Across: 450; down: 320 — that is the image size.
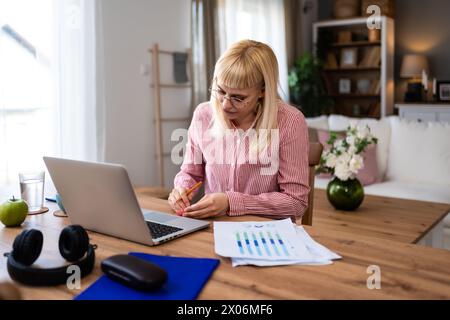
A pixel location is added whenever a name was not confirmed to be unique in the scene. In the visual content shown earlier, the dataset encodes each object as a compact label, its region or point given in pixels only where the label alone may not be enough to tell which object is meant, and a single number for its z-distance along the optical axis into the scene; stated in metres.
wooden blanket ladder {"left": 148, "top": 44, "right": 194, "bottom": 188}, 3.94
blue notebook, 0.80
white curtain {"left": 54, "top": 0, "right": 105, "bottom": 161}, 3.12
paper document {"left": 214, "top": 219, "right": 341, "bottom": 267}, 0.96
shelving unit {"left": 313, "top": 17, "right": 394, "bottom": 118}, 5.55
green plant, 5.39
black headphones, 0.86
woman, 1.49
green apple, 1.24
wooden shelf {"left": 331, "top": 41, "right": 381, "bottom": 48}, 5.65
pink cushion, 3.40
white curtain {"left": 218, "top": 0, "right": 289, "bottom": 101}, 4.57
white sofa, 3.19
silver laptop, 1.04
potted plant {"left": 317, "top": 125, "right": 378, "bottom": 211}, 2.40
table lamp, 5.44
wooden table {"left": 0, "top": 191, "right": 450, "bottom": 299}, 0.82
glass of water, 1.43
